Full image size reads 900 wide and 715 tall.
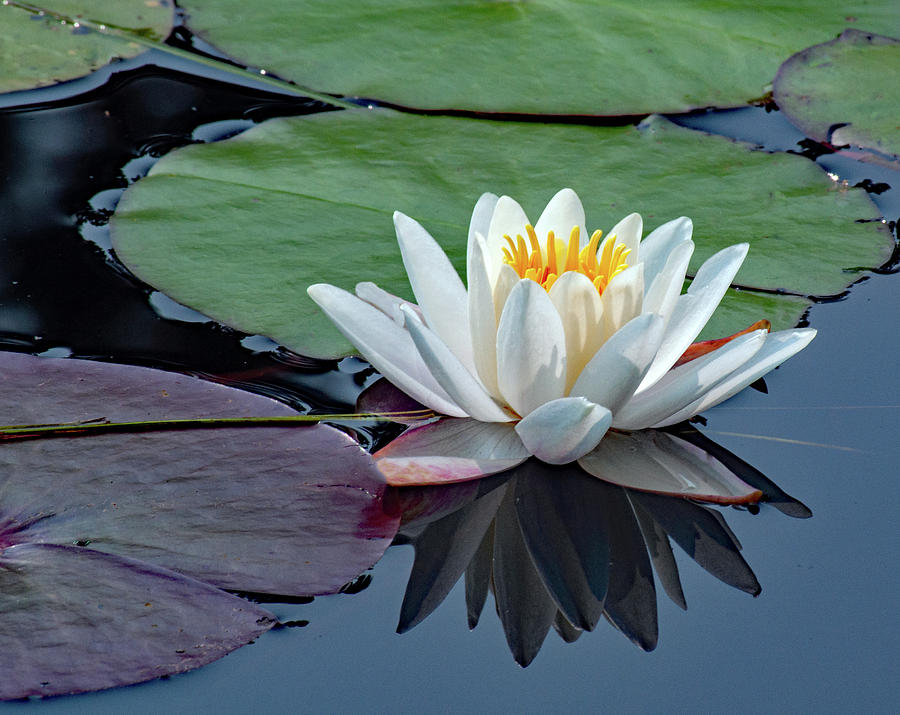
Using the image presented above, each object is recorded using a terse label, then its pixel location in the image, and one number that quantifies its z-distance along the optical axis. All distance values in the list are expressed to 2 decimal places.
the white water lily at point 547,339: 3.24
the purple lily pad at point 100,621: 2.62
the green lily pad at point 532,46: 5.86
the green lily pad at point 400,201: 4.27
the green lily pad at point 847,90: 5.61
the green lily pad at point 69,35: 5.94
